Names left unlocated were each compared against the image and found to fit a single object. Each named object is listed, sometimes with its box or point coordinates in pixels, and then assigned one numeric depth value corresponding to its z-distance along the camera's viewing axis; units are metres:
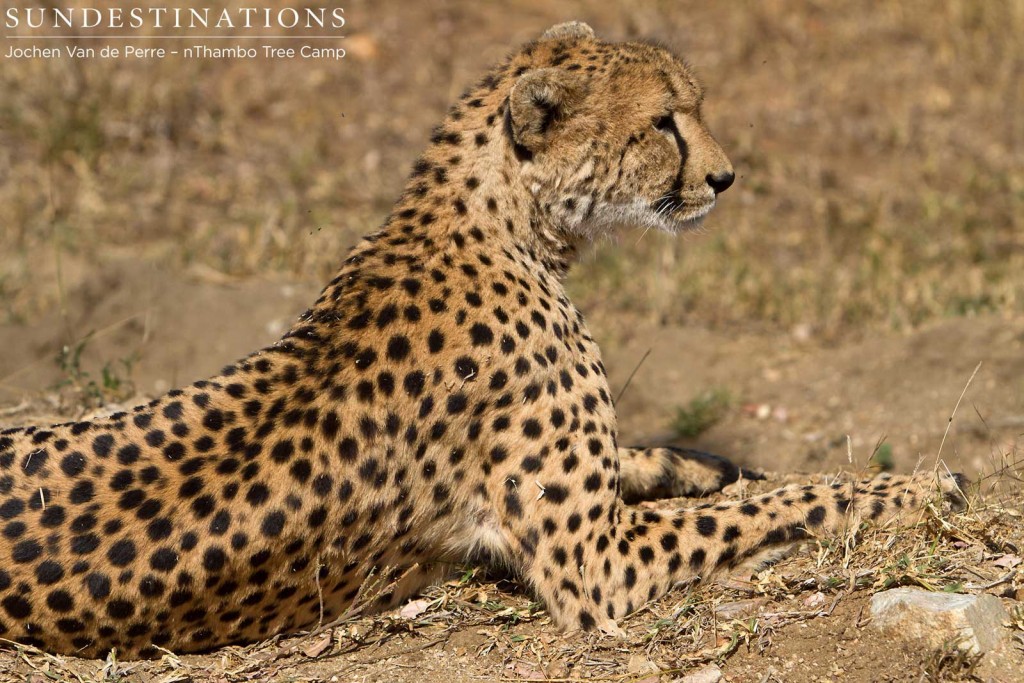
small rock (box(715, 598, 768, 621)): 7.14
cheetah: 6.59
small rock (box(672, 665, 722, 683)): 6.53
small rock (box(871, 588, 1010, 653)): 6.27
